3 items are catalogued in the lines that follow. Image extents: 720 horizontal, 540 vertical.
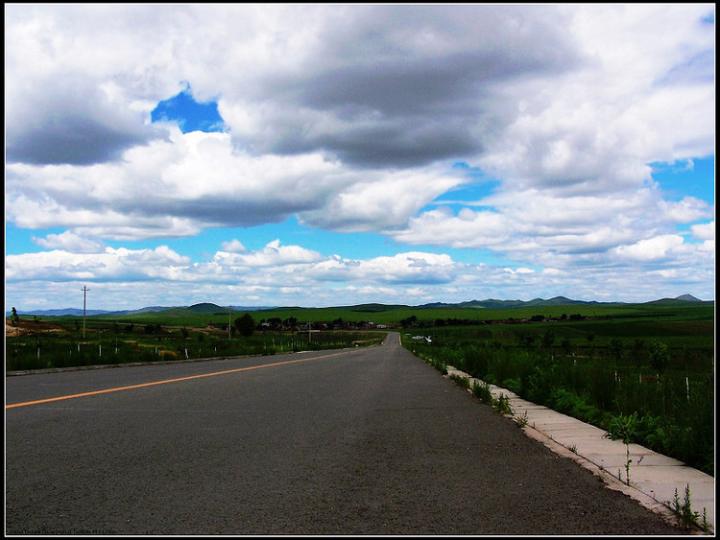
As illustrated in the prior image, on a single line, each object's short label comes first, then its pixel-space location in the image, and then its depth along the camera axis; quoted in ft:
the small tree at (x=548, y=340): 398.95
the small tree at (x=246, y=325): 488.44
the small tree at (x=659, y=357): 232.94
